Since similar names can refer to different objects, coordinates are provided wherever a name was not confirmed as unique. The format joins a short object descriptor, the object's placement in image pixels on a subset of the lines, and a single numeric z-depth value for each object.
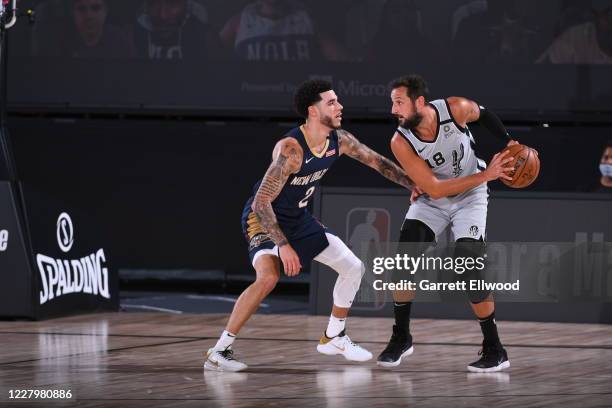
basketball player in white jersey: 15.12
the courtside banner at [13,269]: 20.95
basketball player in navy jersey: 14.87
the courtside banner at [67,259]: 21.34
